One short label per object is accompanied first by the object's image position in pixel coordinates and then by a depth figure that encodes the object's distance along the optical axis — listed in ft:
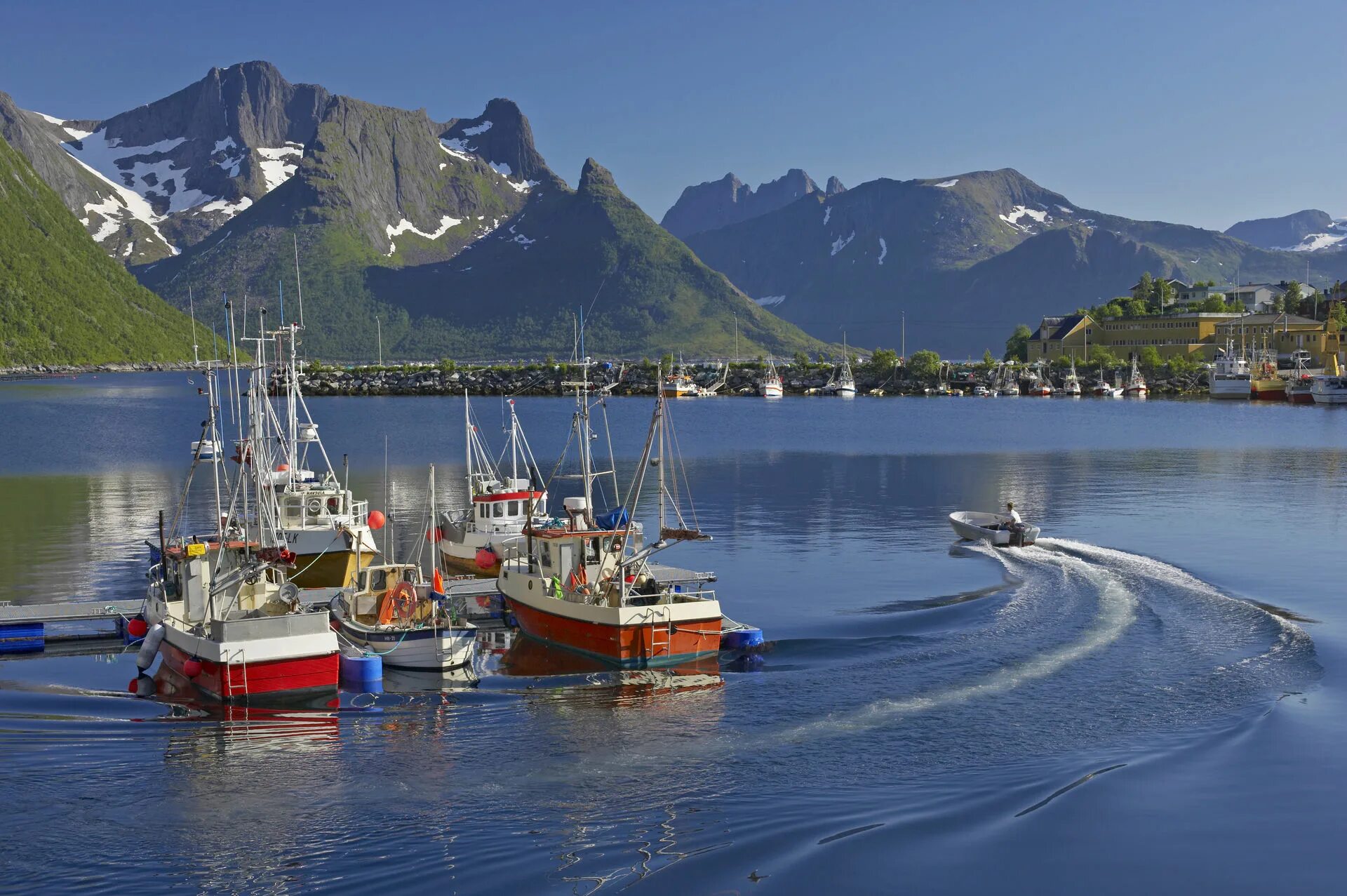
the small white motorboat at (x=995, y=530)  168.35
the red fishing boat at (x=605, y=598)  106.11
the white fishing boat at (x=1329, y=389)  582.76
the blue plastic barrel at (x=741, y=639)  112.68
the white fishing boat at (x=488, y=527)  153.48
